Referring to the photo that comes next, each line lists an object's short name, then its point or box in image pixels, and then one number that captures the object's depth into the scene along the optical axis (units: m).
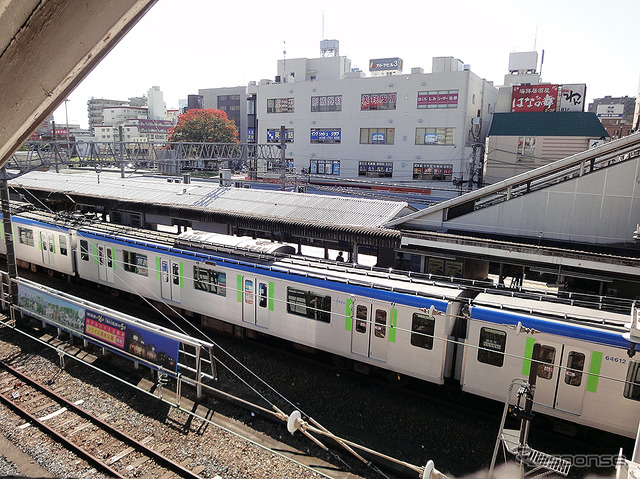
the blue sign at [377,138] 40.00
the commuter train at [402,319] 8.79
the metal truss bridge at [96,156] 24.51
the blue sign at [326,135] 42.12
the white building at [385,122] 36.84
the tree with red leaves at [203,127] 59.66
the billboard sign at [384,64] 45.78
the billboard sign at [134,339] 11.20
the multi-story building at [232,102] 77.25
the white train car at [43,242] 18.78
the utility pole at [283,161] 23.84
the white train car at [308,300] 10.52
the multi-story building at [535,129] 35.97
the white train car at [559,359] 8.54
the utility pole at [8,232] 14.59
